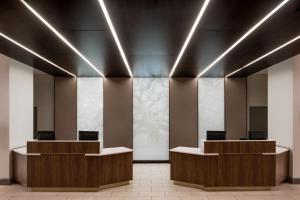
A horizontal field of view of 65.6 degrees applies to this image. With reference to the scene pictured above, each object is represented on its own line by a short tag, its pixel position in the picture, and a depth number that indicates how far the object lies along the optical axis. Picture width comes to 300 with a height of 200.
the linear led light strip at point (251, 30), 3.07
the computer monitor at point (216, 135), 5.67
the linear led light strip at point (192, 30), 3.09
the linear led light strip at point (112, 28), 3.05
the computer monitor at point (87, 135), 5.58
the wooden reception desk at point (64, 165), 5.23
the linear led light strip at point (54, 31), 3.08
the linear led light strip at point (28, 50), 4.17
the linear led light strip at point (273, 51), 4.38
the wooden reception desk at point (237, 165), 5.30
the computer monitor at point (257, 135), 5.70
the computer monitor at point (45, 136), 5.69
